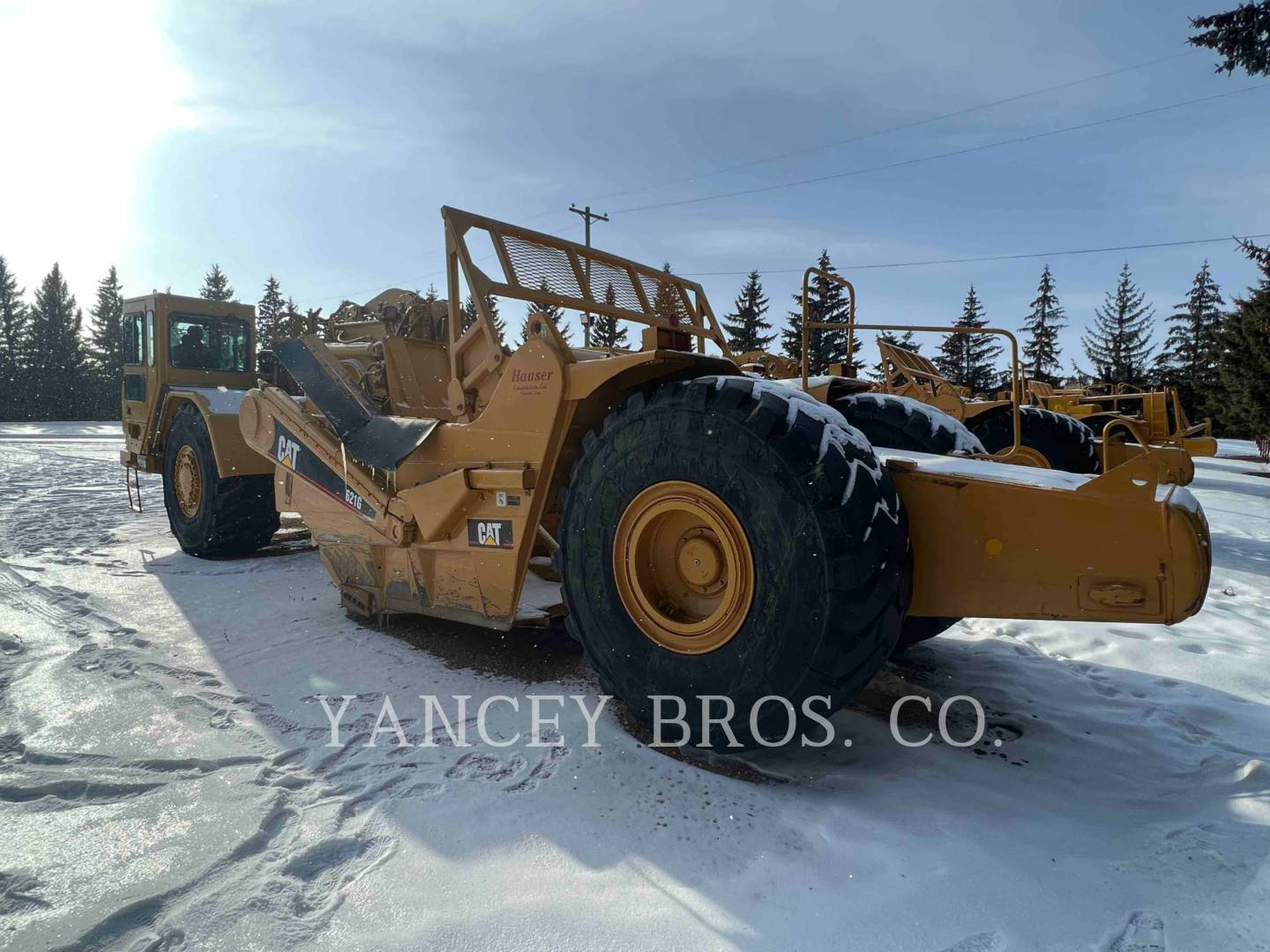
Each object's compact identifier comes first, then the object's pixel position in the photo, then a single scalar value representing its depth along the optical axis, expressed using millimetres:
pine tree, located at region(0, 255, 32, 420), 42625
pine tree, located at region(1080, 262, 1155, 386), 46562
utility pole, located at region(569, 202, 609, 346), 27594
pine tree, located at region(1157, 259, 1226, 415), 37812
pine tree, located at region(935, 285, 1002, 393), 31027
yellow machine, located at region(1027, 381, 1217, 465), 10266
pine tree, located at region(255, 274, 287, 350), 61000
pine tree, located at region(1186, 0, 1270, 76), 12438
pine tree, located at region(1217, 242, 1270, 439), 21359
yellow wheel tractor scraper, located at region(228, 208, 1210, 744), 2369
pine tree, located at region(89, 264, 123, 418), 45375
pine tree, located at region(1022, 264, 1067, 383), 44719
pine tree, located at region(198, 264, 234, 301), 59969
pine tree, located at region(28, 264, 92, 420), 43406
